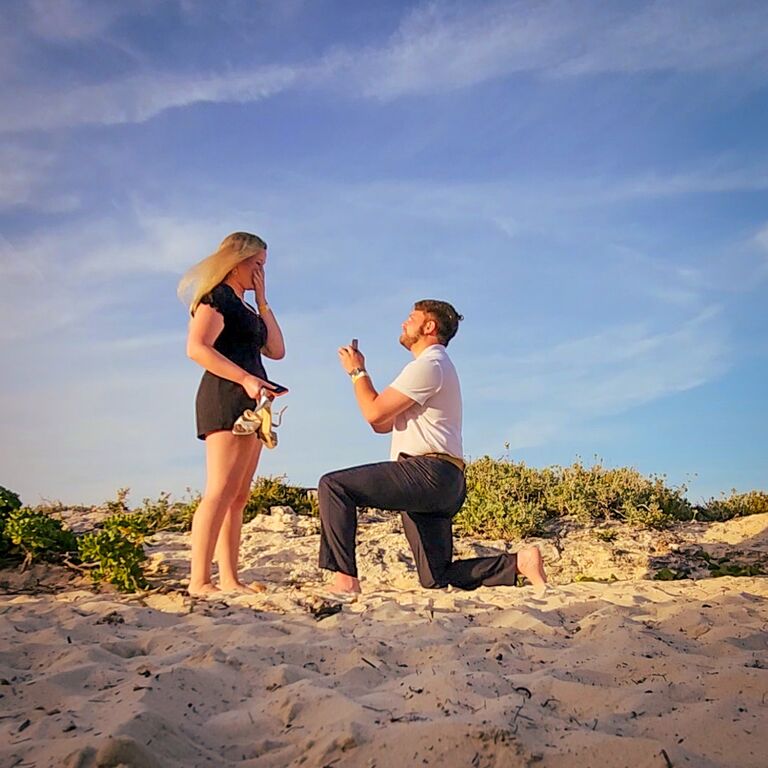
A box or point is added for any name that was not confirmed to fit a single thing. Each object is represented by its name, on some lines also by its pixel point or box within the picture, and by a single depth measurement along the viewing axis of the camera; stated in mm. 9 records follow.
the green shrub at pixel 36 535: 6762
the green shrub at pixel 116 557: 6066
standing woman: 5367
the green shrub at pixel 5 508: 6977
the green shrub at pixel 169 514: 9344
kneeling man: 5500
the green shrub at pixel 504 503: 9062
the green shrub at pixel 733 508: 10508
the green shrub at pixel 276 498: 9766
